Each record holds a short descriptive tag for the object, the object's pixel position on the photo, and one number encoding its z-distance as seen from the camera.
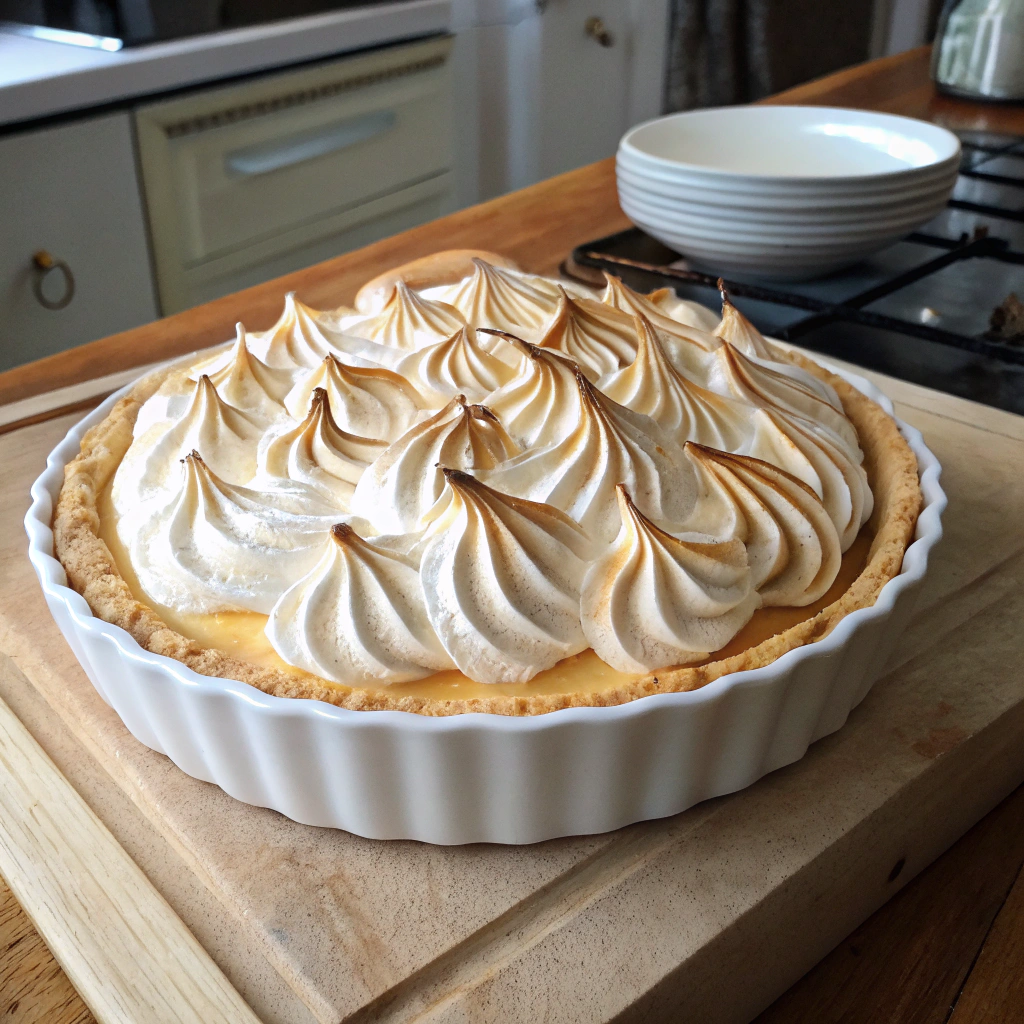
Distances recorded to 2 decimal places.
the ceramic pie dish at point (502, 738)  0.29
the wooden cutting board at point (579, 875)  0.28
